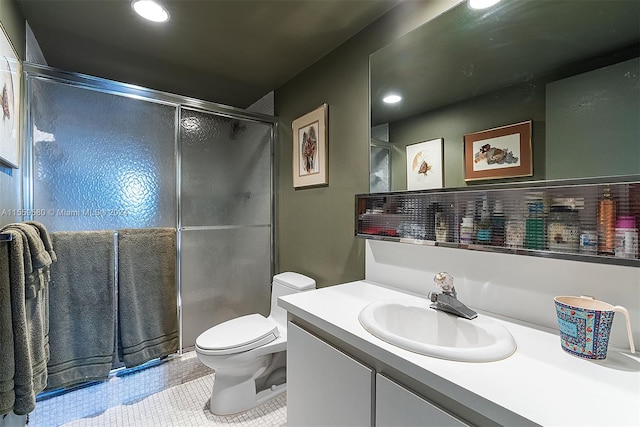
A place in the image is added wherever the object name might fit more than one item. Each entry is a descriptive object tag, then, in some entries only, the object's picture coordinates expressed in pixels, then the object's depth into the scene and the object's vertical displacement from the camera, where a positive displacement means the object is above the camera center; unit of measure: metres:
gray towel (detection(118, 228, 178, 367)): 1.79 -0.55
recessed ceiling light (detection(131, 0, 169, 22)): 1.46 +1.10
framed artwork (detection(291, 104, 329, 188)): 1.94 +0.47
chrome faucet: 1.04 -0.34
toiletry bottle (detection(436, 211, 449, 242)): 1.18 -0.07
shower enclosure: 1.62 +0.25
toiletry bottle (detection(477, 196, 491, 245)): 1.05 -0.06
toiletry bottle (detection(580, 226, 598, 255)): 0.82 -0.10
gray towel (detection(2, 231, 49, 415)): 1.01 -0.44
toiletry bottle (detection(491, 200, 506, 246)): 1.02 -0.06
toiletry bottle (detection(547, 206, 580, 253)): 0.86 -0.07
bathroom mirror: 0.84 +0.47
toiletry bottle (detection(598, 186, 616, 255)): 0.79 -0.05
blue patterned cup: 0.73 -0.32
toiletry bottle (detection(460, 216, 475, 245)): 1.09 -0.09
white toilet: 1.55 -0.85
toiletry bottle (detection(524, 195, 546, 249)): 0.92 -0.05
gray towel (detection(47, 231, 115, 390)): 1.59 -0.57
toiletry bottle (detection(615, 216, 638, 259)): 0.75 -0.08
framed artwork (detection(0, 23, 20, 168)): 1.18 +0.53
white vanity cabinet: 0.73 -0.58
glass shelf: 0.78 -0.03
